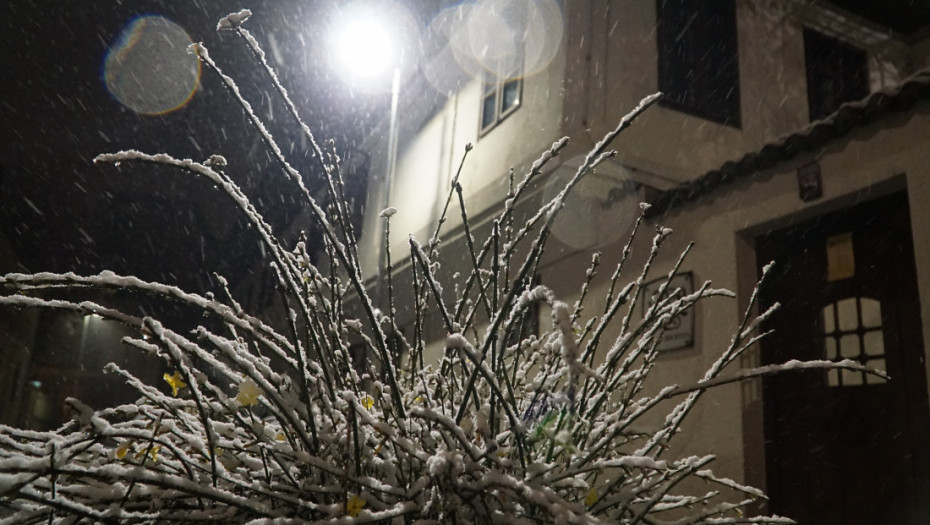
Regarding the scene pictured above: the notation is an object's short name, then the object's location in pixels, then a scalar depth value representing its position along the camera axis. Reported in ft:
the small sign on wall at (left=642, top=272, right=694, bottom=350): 13.56
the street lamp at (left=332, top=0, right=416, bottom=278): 20.27
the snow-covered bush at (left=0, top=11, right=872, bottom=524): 2.31
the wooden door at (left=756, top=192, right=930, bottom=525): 10.35
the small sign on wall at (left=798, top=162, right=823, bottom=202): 11.61
